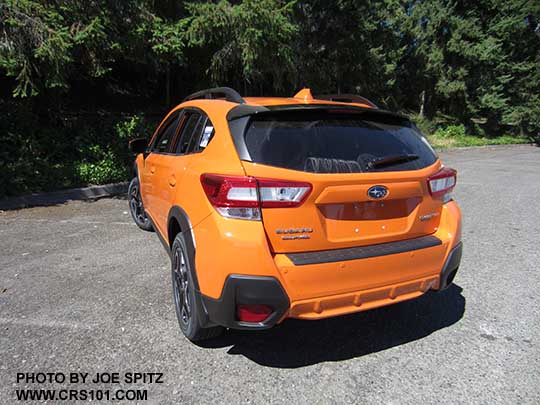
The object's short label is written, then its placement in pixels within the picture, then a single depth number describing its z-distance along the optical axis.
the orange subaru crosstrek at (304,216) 2.07
